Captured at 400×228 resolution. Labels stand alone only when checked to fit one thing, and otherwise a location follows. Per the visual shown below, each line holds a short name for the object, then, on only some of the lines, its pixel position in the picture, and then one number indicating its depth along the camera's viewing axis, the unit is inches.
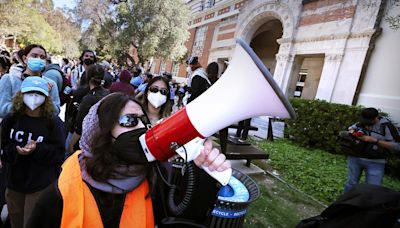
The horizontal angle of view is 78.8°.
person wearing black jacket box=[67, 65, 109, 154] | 120.3
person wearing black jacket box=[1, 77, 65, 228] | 83.8
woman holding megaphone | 41.3
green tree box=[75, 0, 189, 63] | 800.9
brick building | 362.6
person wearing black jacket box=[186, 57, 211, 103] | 163.2
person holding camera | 150.3
